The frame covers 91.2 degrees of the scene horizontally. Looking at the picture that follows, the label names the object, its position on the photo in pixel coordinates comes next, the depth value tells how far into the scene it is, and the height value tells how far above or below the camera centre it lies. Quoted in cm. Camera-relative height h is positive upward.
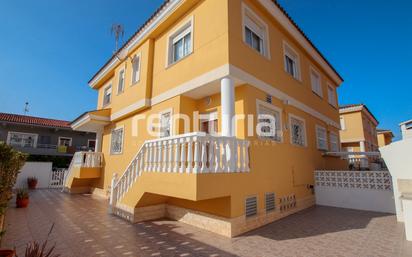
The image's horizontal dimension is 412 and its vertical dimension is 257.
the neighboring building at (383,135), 3566 +450
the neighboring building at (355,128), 2153 +344
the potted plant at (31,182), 1541 -172
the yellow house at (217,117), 562 +175
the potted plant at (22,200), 897 -179
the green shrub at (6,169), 409 -23
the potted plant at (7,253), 302 -140
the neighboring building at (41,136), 2338 +285
